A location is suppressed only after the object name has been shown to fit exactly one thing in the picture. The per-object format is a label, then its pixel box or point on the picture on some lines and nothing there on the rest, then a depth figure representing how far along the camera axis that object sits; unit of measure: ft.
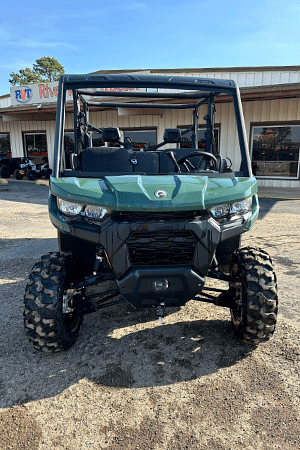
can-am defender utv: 6.88
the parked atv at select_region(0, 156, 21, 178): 51.52
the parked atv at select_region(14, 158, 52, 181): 48.24
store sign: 51.26
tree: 162.20
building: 38.60
